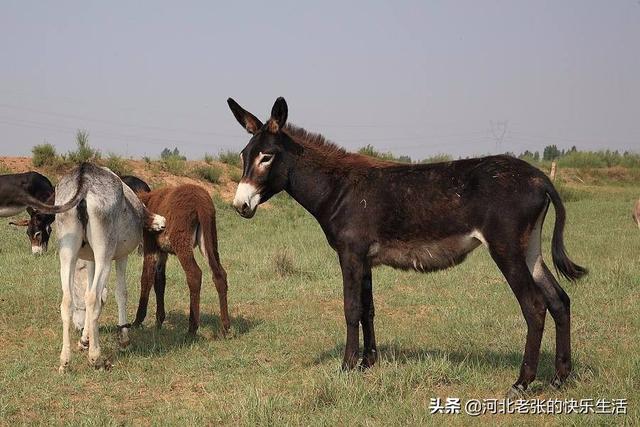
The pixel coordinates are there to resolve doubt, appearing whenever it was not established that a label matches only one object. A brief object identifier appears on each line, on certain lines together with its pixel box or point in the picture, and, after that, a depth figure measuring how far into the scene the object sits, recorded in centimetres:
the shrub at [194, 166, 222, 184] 2338
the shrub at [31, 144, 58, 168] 2061
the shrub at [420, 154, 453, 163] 3098
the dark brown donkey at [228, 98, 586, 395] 477
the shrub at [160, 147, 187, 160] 2426
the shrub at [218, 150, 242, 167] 2633
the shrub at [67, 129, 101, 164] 2141
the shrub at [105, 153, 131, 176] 2116
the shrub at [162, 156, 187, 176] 2289
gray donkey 577
